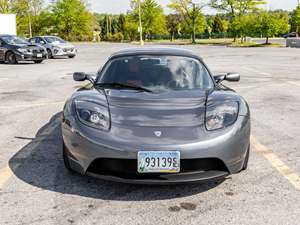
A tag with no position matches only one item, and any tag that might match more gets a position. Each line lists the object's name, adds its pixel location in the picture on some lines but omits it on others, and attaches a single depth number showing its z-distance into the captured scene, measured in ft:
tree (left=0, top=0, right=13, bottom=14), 202.08
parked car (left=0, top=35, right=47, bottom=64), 63.88
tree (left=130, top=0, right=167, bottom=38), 226.79
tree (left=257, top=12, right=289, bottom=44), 147.49
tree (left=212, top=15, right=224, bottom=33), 306.55
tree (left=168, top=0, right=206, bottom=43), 195.21
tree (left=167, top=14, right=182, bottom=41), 284.82
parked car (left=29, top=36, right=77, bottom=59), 78.23
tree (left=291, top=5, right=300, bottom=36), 162.36
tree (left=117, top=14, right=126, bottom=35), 265.34
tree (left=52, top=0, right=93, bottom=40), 238.27
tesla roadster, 10.92
